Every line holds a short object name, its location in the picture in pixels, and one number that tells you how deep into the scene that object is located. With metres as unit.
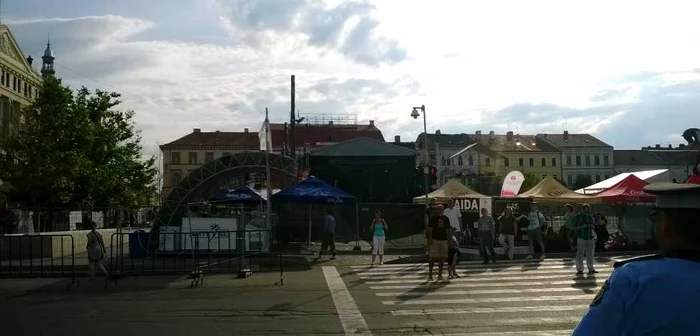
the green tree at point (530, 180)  92.44
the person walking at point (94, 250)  16.08
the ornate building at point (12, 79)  59.91
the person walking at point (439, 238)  15.23
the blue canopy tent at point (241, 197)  29.48
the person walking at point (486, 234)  19.06
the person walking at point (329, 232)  22.25
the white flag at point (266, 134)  20.17
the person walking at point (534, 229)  20.14
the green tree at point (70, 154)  36.66
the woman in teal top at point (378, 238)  19.64
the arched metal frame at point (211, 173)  25.34
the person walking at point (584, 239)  16.05
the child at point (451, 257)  15.76
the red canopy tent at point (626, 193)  26.27
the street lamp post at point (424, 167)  24.75
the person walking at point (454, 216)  20.82
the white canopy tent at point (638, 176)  29.44
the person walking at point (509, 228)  20.19
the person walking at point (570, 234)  19.27
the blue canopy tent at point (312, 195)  23.64
